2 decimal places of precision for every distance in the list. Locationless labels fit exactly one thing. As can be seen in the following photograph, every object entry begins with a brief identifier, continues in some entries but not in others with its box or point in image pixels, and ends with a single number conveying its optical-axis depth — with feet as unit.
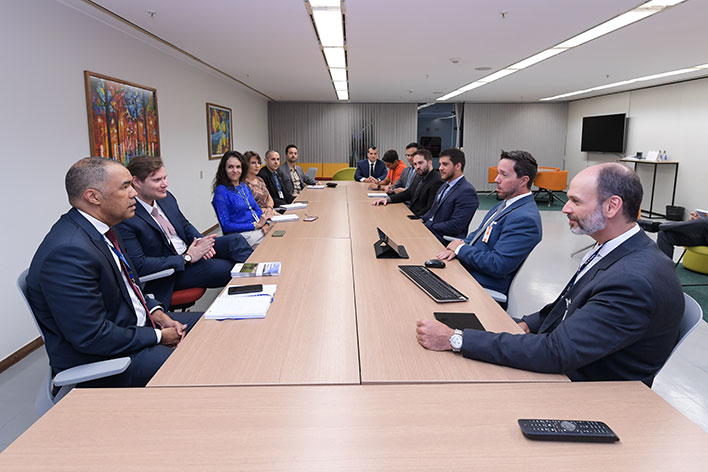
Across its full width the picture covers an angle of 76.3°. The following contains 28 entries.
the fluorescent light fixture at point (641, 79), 24.44
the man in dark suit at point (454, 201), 13.99
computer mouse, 9.21
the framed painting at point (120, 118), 14.20
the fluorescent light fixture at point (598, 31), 12.98
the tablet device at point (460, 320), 6.08
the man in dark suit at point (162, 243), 9.44
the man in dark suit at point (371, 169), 30.30
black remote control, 3.67
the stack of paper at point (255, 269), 8.53
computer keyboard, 7.21
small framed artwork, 26.18
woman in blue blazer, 14.29
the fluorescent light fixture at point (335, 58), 19.63
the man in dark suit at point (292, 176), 23.97
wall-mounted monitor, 36.24
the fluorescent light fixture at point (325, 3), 12.63
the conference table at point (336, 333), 4.88
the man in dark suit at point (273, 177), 21.54
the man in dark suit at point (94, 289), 5.72
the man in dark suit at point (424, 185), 17.67
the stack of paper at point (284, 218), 14.74
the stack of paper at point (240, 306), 6.51
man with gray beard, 4.68
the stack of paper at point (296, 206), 17.63
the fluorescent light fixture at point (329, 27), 13.94
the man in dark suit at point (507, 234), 9.06
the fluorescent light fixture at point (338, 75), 25.49
